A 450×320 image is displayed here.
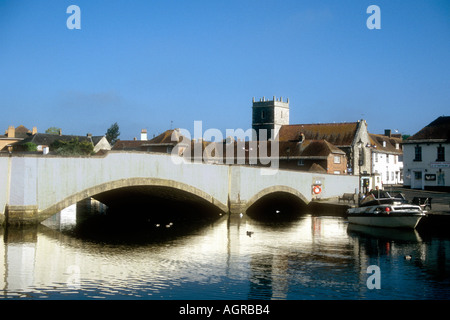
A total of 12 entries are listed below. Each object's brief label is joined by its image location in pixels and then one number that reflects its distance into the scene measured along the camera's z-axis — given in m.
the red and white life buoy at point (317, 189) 60.56
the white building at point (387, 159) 95.38
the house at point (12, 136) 131.62
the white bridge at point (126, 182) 33.94
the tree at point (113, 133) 180.62
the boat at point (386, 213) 37.97
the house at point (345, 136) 86.62
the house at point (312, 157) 76.62
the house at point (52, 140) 117.44
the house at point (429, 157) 68.81
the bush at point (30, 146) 112.50
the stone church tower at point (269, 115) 119.50
